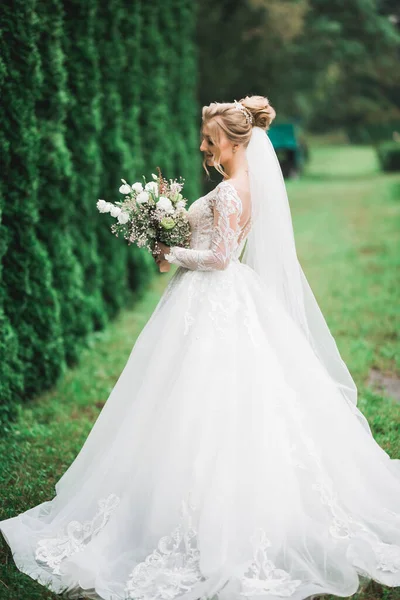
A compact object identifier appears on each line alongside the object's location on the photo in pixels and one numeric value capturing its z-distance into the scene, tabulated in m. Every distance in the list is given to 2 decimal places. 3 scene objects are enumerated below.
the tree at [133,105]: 8.54
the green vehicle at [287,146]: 25.17
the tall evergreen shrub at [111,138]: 7.70
